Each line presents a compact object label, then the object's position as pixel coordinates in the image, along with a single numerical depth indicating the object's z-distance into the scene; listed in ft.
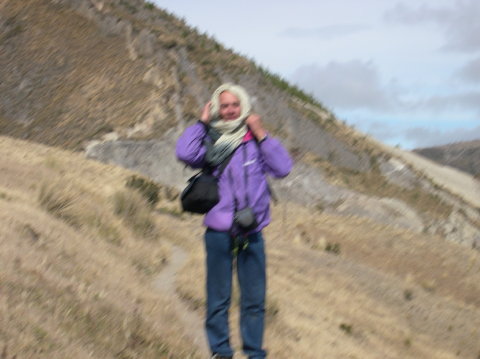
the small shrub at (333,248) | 67.72
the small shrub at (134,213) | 42.57
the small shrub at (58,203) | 34.98
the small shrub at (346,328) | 39.68
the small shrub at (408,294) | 55.26
